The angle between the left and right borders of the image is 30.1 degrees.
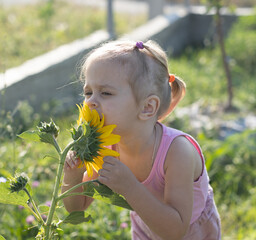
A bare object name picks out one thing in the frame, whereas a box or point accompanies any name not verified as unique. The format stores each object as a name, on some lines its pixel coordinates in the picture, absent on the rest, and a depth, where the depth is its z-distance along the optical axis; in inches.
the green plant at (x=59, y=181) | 47.1
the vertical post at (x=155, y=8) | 266.5
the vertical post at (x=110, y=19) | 203.9
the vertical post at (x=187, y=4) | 281.7
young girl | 56.8
